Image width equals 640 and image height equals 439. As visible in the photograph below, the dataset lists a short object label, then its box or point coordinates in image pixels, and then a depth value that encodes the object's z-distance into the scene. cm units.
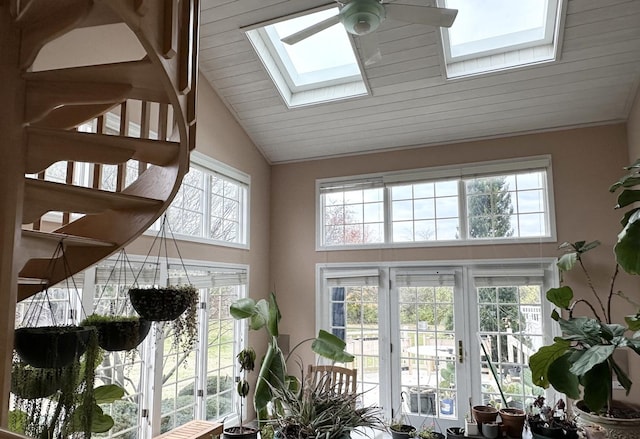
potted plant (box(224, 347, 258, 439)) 382
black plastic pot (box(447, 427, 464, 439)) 404
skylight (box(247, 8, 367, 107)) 448
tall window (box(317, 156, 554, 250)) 493
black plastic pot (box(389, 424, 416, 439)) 402
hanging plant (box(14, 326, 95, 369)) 179
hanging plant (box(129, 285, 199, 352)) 252
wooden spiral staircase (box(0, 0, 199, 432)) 156
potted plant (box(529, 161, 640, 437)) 292
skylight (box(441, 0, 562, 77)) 393
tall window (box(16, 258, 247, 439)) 337
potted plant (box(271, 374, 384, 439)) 177
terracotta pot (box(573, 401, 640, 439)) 344
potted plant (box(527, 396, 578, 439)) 373
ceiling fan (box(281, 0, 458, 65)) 264
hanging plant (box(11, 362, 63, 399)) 189
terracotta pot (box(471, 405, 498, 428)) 408
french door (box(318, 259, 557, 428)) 479
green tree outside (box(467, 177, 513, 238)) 500
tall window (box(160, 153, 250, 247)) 454
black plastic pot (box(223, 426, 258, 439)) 381
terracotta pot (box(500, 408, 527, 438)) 396
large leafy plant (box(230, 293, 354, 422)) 472
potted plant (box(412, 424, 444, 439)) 394
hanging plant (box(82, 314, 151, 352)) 243
